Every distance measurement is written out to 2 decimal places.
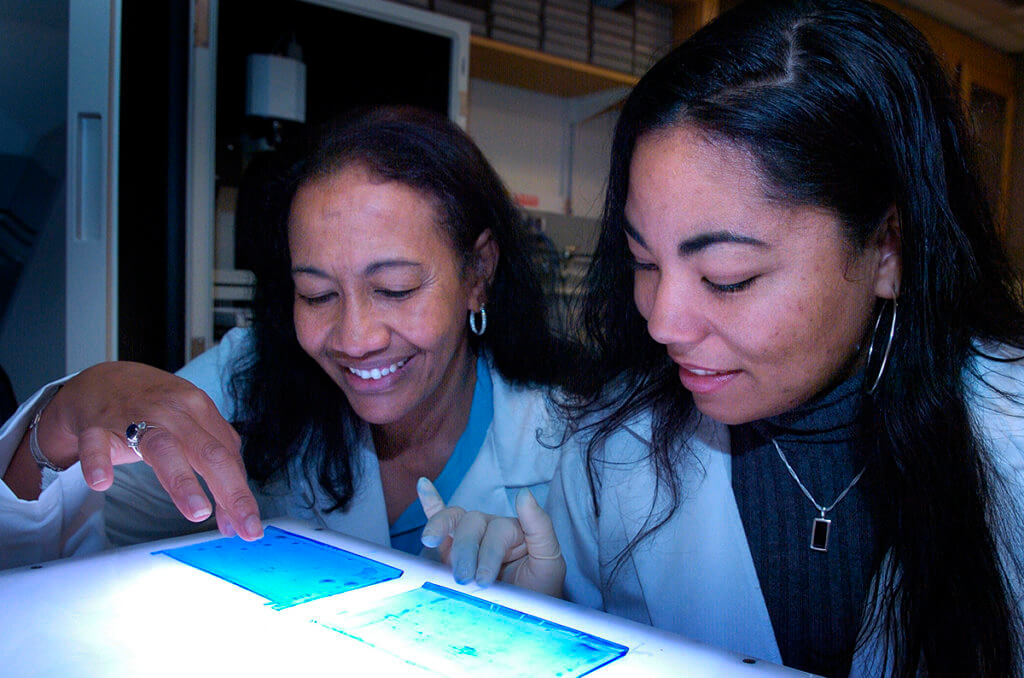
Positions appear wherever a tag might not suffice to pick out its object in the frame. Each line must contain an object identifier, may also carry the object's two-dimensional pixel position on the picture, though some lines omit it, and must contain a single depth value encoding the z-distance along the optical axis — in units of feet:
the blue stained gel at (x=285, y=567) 1.98
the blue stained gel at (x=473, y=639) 1.57
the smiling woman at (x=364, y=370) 2.84
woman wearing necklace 2.42
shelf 7.61
